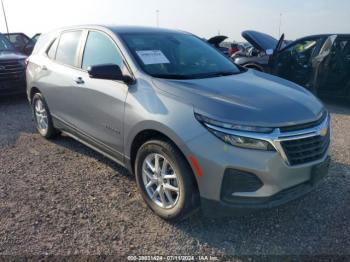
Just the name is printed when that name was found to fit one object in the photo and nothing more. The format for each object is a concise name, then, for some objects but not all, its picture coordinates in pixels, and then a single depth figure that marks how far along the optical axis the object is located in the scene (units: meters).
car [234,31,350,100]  7.57
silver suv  2.71
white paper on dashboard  3.56
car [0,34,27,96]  8.14
